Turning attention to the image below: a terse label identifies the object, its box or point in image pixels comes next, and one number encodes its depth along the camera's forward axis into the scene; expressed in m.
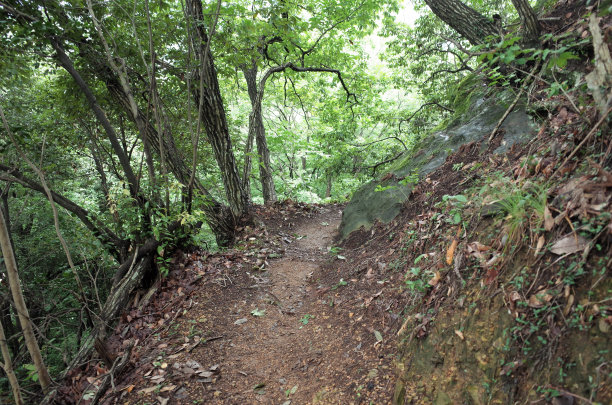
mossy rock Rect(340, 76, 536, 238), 4.32
